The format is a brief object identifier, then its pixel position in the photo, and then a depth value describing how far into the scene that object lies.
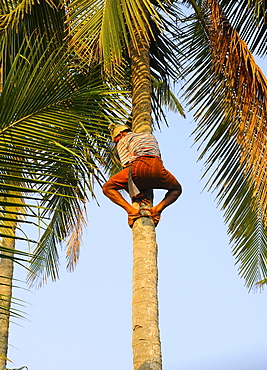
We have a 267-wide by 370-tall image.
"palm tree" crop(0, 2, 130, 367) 6.23
